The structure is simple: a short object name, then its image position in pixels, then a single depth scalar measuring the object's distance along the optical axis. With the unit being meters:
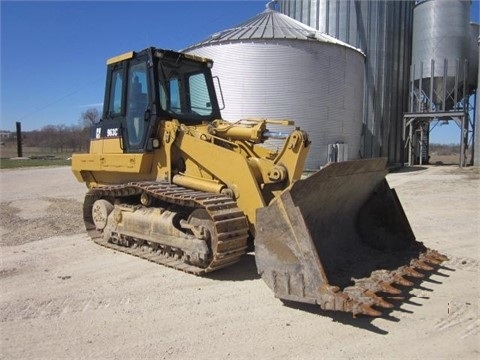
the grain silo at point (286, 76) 20.52
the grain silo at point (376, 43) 25.48
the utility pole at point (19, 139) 32.87
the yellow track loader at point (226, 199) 4.48
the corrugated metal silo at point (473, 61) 26.98
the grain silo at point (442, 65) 25.77
